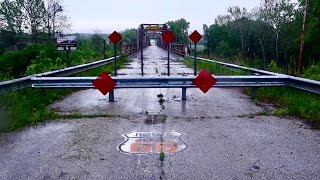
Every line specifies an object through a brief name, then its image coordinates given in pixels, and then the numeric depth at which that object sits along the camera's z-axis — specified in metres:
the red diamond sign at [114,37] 9.08
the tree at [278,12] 40.64
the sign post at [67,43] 10.78
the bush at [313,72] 7.81
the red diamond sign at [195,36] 9.15
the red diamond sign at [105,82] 6.36
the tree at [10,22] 47.04
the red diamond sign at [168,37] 9.22
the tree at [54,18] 46.99
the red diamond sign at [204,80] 6.46
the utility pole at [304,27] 15.08
